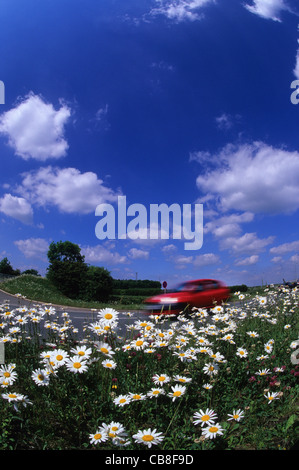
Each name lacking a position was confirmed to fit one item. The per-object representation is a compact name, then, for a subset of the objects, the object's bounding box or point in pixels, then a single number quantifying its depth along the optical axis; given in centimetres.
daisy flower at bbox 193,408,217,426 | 238
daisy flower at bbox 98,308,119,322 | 327
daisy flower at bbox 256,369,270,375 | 342
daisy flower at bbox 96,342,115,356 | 275
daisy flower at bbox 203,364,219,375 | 311
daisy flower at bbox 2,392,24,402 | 250
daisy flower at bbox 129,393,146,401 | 260
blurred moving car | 1091
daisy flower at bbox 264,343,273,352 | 397
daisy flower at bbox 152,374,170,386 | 282
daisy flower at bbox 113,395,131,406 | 254
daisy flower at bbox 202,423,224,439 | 227
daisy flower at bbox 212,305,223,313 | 516
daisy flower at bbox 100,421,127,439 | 215
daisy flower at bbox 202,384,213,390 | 295
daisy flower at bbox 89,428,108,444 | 224
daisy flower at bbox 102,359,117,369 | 284
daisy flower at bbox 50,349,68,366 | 271
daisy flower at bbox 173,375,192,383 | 276
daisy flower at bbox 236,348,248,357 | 381
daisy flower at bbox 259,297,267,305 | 602
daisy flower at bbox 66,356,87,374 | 255
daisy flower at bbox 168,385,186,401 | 252
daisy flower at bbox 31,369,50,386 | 261
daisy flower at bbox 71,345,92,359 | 271
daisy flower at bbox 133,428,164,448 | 209
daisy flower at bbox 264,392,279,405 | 292
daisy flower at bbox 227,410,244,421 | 260
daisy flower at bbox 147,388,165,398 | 267
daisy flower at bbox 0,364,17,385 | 277
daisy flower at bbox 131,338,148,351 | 336
